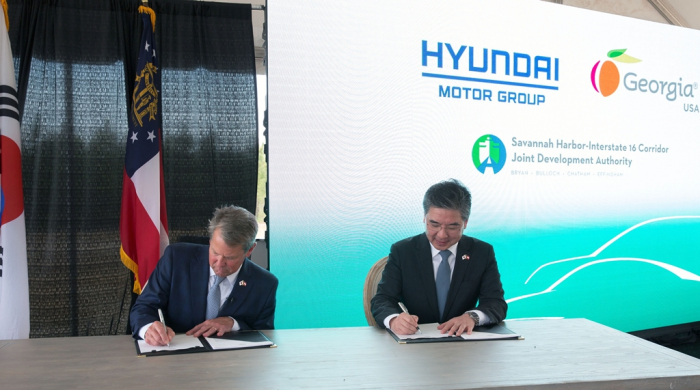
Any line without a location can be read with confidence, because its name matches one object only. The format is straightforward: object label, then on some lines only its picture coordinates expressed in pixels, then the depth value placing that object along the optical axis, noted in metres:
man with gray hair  2.18
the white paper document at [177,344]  1.92
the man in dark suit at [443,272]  2.44
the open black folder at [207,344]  1.90
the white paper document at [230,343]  1.98
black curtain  3.31
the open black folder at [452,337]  2.14
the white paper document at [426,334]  2.18
